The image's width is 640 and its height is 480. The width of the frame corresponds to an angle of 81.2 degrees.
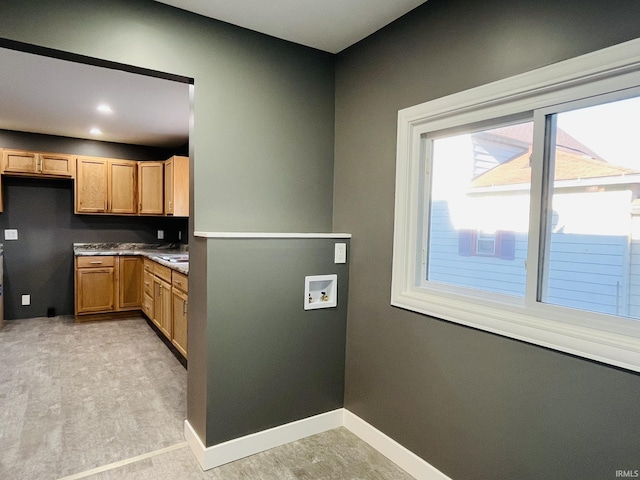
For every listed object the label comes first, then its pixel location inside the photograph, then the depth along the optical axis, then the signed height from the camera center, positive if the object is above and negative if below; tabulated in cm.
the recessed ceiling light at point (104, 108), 371 +113
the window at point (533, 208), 133 +10
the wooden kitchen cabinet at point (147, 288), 453 -87
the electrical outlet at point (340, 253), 244 -18
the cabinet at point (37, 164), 461 +68
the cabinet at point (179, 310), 323 -81
